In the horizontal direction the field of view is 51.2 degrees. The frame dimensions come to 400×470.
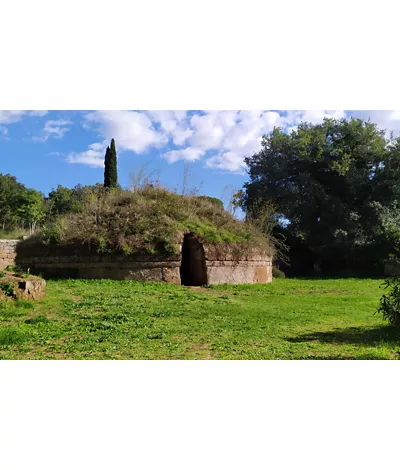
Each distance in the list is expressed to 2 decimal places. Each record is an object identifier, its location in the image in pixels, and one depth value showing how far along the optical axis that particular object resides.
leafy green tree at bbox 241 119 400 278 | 20.58
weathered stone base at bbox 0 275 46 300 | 7.95
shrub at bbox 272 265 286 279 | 17.95
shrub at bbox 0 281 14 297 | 7.83
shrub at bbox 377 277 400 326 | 6.54
